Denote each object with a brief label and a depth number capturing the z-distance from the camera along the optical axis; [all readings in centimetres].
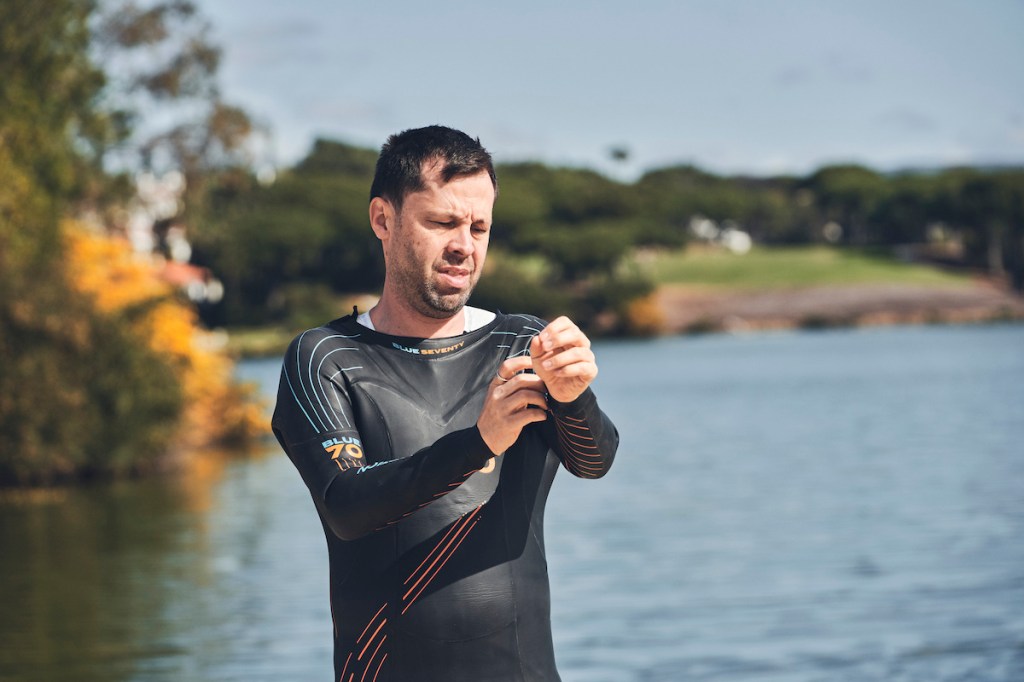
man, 372
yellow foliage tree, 3108
